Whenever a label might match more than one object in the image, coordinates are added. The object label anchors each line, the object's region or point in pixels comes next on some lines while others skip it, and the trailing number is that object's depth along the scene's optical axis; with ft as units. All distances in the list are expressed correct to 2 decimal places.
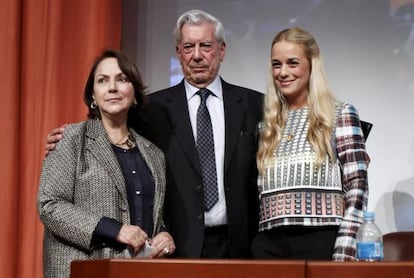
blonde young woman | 15.40
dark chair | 19.59
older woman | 14.20
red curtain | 21.52
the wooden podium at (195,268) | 10.66
